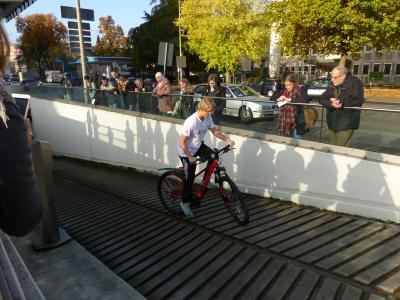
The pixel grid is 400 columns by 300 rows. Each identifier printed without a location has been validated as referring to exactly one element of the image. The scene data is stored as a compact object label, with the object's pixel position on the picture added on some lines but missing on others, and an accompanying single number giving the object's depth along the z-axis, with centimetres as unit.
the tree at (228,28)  2905
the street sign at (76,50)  1445
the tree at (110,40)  6931
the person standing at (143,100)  1059
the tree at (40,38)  6925
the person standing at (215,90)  793
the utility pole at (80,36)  1361
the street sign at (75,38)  1439
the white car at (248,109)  659
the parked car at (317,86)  2446
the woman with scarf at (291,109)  618
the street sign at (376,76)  3425
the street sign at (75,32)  1431
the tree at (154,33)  4638
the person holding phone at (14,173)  92
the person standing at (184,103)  880
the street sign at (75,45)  1444
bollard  432
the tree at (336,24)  2106
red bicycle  510
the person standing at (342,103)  542
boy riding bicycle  491
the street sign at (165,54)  1134
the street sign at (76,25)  1410
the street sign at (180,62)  1717
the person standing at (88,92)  1348
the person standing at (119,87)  1181
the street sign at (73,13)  1315
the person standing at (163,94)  966
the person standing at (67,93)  1547
